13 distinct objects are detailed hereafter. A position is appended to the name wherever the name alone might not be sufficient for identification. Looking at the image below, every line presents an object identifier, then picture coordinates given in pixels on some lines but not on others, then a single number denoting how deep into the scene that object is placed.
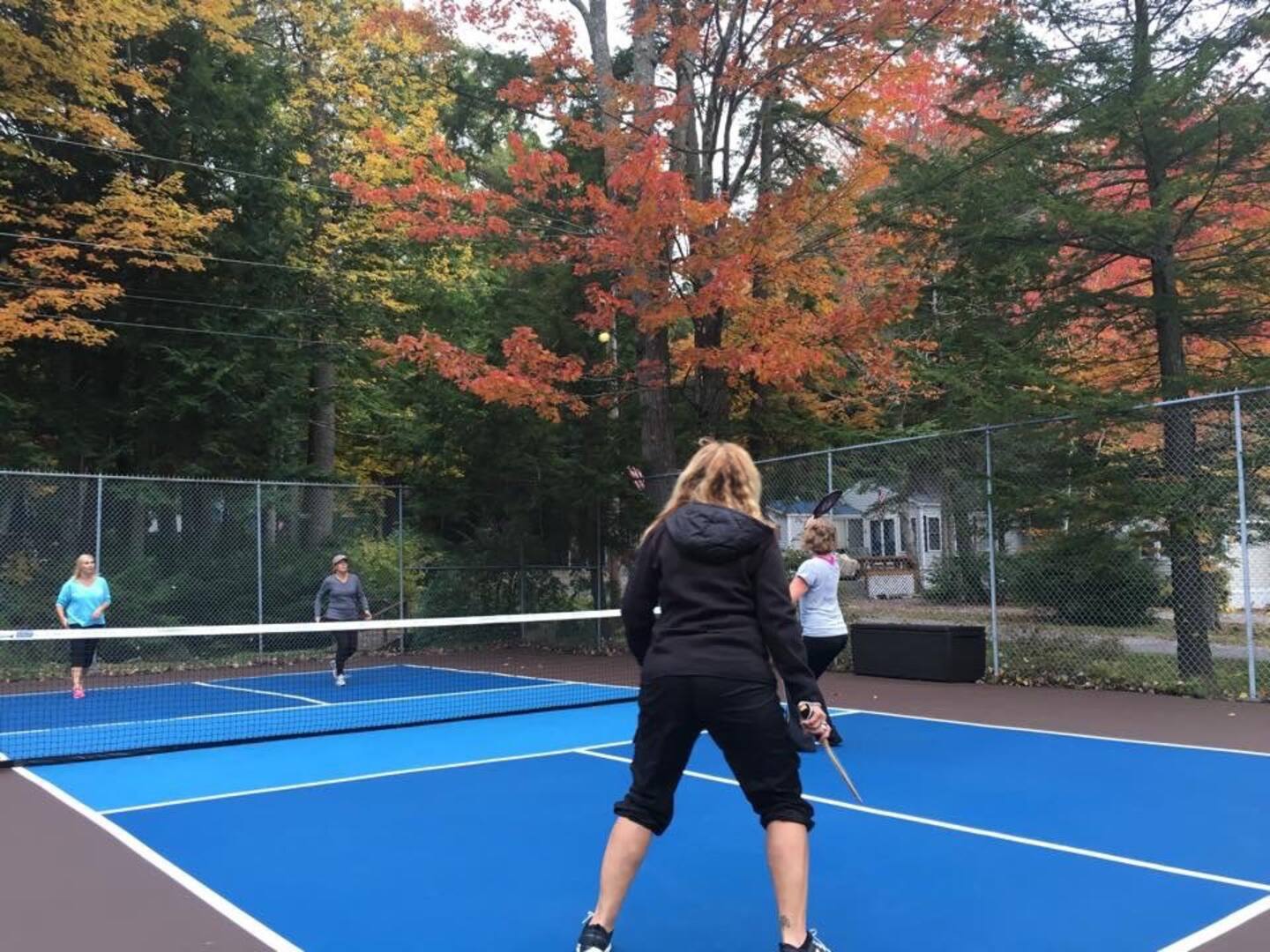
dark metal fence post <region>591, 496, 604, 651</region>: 19.10
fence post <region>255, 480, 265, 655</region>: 17.16
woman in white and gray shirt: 8.30
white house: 14.23
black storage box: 12.34
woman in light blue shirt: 11.98
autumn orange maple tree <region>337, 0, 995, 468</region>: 14.84
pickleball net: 9.80
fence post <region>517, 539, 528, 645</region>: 19.66
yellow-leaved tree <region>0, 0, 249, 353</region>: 18.20
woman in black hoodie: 3.51
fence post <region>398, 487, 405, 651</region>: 18.70
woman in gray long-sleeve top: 14.12
